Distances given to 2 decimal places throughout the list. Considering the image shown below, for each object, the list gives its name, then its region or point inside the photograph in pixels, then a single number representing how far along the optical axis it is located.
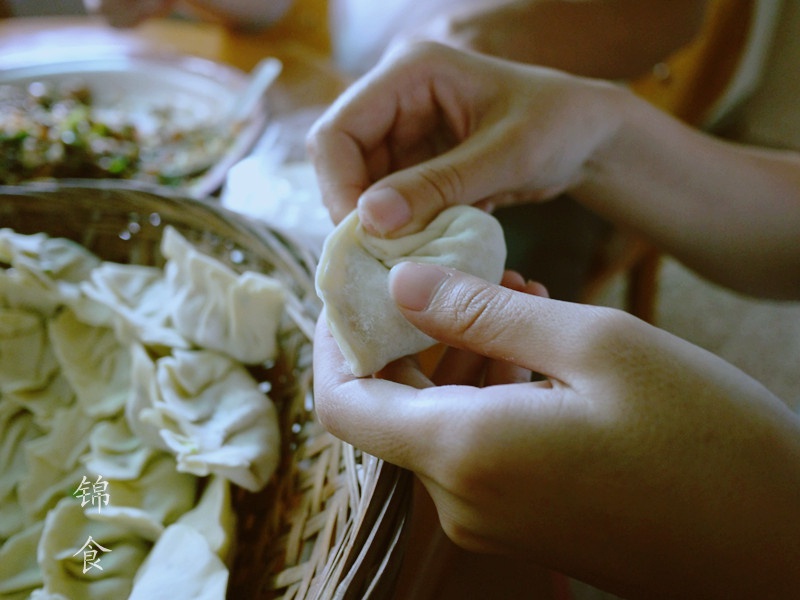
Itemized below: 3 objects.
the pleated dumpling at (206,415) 0.26
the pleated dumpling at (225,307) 0.30
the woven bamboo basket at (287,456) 0.21
